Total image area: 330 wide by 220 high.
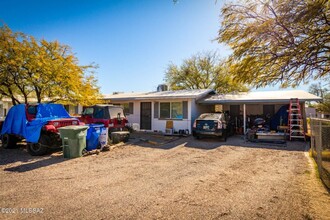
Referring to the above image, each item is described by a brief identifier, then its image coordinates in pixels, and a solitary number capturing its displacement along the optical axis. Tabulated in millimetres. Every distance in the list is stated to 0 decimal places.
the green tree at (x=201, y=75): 25516
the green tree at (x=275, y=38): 3561
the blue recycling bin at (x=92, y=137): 7805
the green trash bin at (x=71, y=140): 6695
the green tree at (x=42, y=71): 9094
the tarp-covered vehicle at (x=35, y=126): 7023
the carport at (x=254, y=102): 11364
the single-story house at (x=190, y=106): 12237
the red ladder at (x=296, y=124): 10412
